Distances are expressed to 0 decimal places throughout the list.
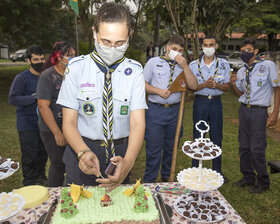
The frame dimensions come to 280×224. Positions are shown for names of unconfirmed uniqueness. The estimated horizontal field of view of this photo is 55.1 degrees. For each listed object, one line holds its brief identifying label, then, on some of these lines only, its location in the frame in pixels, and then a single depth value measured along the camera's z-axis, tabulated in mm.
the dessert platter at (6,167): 2345
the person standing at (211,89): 4805
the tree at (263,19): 19938
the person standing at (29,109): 4238
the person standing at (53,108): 3606
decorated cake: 1867
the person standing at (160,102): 4492
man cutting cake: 1979
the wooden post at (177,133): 3982
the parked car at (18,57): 38906
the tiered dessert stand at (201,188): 2158
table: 2098
